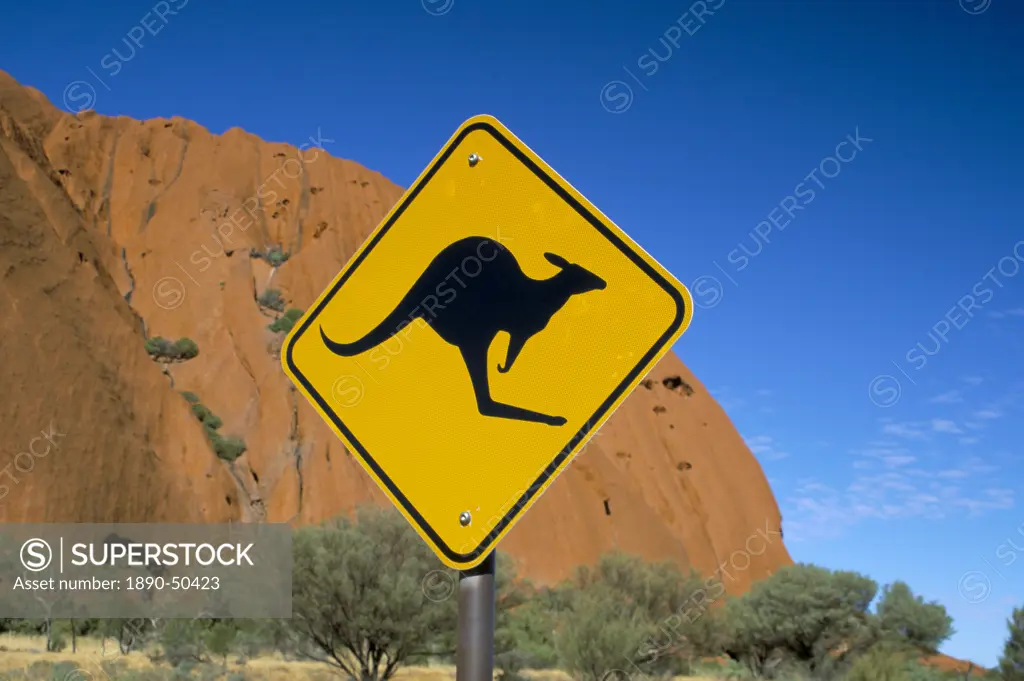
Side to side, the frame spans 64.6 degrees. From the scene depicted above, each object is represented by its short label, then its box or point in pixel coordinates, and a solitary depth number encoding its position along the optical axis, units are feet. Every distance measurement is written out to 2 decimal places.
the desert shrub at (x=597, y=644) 60.08
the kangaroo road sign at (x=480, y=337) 5.51
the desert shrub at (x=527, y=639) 62.64
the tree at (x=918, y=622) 81.71
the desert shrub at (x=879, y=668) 56.49
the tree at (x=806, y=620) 81.25
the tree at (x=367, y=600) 58.23
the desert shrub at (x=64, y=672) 40.06
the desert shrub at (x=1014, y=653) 57.21
